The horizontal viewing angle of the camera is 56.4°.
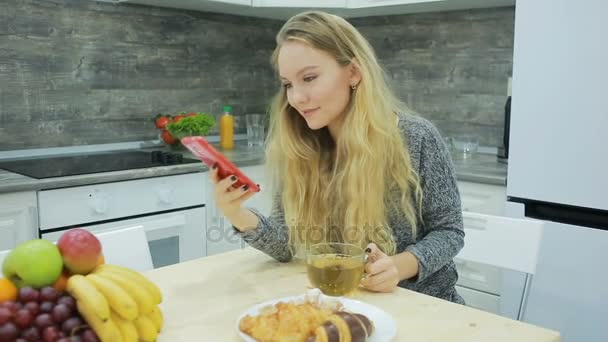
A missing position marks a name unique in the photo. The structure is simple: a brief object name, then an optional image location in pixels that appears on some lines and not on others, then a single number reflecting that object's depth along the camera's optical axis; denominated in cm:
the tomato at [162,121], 279
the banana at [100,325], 76
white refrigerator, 180
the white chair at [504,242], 139
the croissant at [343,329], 77
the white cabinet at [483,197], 222
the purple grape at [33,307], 73
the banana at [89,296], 75
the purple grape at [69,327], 74
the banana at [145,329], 85
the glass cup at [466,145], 271
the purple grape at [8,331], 71
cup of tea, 104
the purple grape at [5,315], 71
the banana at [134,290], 81
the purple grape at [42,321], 73
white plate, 85
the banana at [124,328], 80
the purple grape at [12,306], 72
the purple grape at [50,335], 72
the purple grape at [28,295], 74
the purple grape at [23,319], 72
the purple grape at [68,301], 76
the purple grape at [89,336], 75
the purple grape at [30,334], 72
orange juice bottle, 295
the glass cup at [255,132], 304
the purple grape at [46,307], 74
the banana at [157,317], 89
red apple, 81
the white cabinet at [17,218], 190
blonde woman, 126
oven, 203
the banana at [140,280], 85
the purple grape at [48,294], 75
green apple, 78
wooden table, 90
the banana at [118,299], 78
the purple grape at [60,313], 74
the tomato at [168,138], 274
